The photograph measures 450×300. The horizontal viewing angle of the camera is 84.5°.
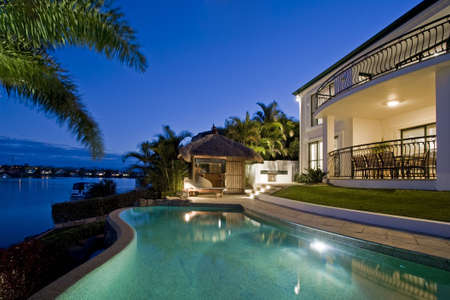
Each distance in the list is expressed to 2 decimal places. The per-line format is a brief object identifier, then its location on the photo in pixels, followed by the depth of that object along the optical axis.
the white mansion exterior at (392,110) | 6.87
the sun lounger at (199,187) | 11.80
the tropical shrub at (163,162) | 13.43
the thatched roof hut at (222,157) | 12.29
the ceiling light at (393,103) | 9.53
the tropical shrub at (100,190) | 14.02
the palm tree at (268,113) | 21.98
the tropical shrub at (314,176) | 11.89
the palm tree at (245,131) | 18.14
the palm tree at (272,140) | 19.30
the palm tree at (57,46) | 2.99
